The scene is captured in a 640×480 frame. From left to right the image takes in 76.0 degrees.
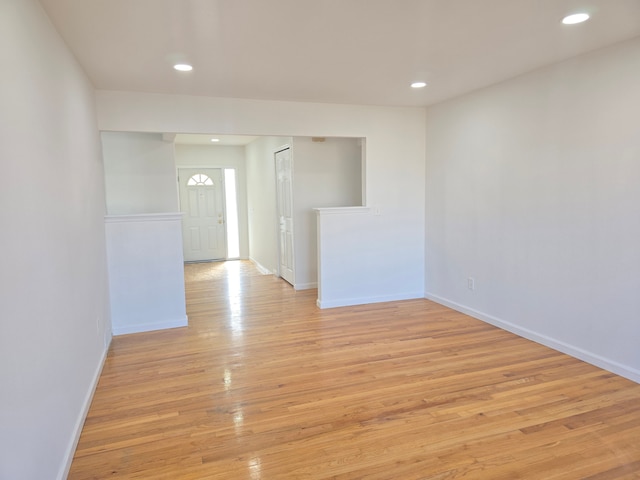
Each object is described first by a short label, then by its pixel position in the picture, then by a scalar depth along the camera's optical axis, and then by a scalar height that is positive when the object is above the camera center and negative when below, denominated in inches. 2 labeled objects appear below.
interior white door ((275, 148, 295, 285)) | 241.0 -5.7
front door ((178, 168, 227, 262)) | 335.3 -8.2
